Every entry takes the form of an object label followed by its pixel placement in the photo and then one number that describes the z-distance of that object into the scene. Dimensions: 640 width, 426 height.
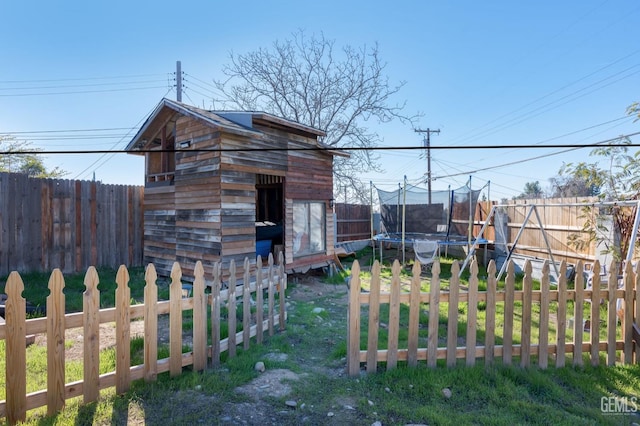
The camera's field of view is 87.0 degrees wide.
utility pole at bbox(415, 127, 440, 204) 23.10
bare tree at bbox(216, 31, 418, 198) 17.61
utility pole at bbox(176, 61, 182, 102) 18.56
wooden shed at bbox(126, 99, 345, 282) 6.77
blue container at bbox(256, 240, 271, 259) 8.38
